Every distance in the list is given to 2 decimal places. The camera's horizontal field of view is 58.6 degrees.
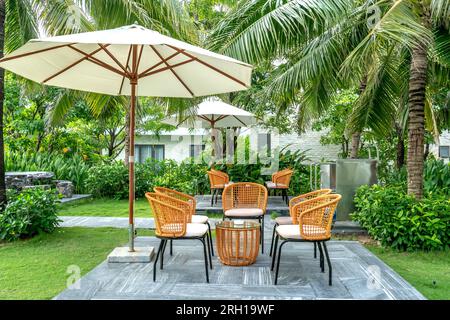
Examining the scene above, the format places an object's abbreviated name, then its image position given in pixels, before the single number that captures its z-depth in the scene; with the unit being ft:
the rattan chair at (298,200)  16.23
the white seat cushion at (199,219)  16.66
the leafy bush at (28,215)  21.35
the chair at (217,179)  31.07
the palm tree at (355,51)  20.15
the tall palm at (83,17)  23.36
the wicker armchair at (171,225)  13.47
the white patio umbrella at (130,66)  13.41
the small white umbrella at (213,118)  31.19
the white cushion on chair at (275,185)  31.26
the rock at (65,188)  38.63
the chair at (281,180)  31.45
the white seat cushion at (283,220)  16.56
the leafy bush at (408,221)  19.52
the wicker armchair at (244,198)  18.30
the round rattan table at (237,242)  14.60
